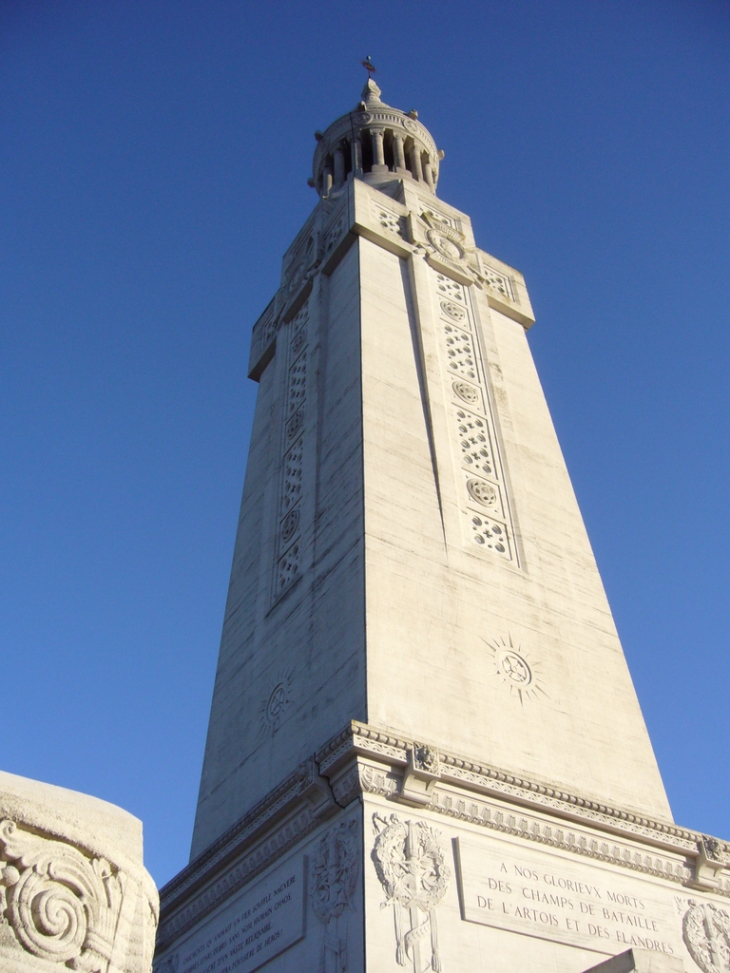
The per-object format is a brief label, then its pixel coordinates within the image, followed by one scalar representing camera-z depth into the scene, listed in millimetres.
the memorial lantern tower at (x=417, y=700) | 10078
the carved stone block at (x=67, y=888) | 3561
